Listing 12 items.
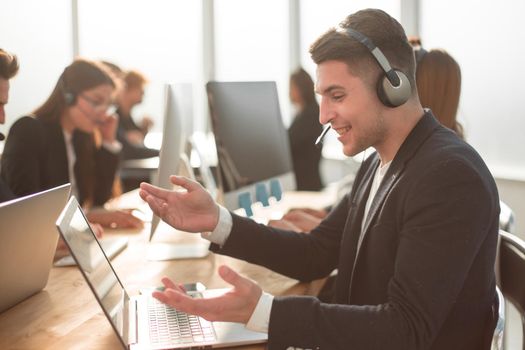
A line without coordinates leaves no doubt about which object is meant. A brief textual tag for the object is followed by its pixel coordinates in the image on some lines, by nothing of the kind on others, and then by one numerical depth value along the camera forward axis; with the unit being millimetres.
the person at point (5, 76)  1826
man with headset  1044
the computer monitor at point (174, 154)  1691
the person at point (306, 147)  4168
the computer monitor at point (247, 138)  1940
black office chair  1254
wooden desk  1179
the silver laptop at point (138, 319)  1005
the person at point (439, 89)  1954
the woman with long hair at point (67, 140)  2490
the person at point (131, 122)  5309
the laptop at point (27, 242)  1210
